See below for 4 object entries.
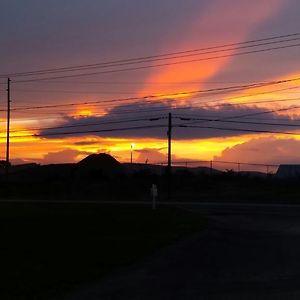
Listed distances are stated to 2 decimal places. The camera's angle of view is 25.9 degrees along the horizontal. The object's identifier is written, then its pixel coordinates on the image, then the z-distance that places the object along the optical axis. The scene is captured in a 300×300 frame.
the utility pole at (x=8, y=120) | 74.06
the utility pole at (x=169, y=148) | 65.75
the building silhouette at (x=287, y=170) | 101.09
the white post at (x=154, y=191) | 40.45
